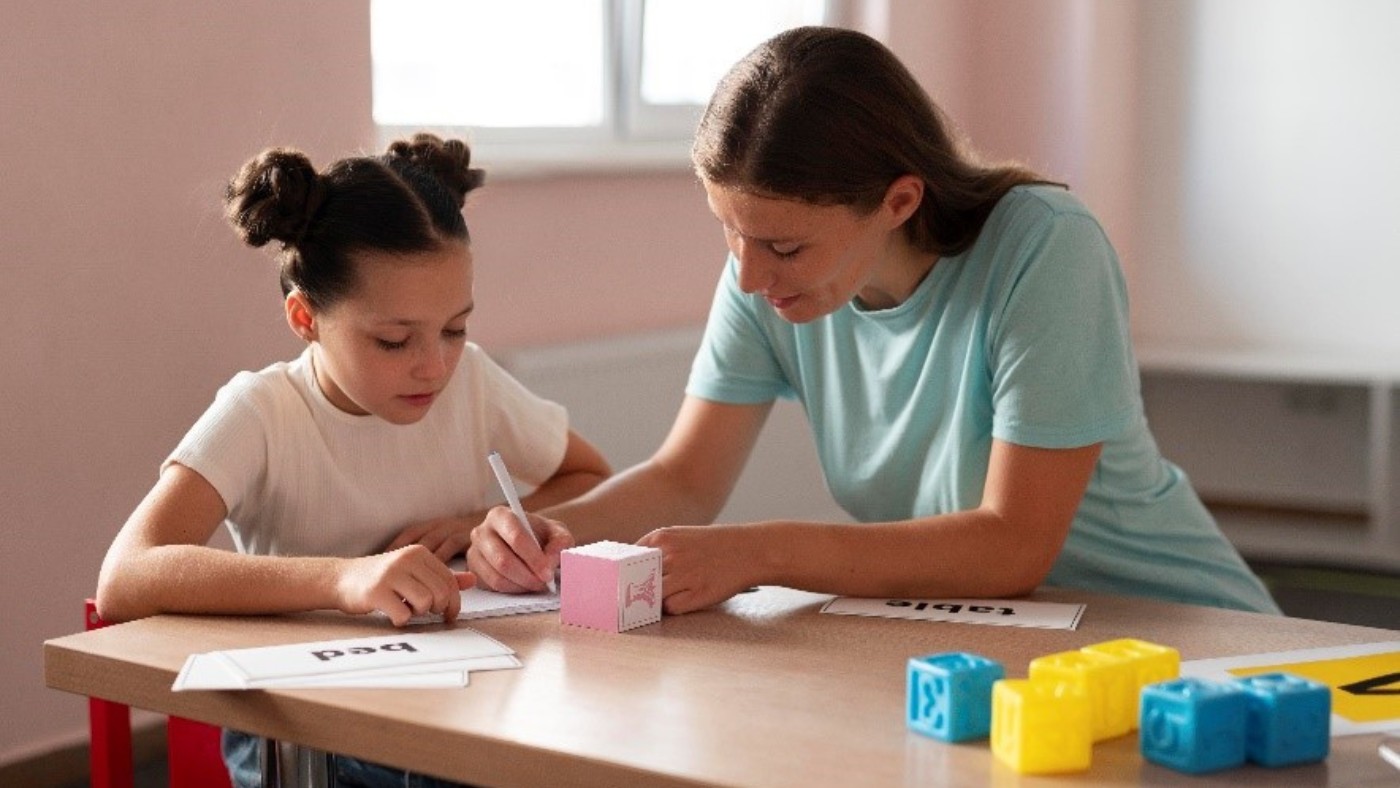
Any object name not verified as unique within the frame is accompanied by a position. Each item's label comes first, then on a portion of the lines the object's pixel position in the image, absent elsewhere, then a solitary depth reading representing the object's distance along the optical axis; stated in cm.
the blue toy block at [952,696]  121
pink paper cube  153
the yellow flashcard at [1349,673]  129
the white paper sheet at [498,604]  161
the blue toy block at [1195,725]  115
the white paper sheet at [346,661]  137
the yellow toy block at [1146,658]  126
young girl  180
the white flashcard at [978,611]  158
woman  170
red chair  167
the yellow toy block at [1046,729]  115
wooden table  117
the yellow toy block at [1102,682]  120
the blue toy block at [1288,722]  117
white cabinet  448
